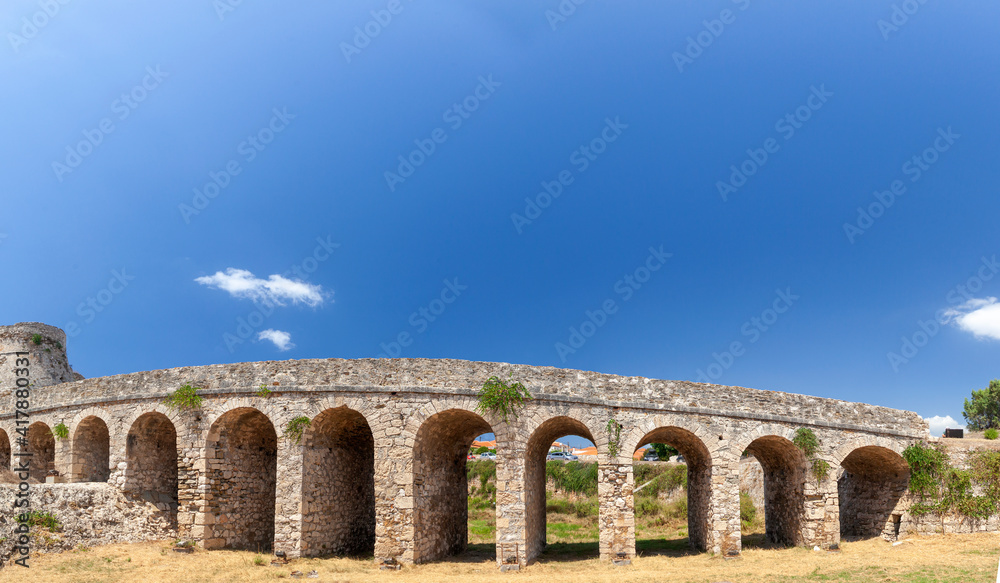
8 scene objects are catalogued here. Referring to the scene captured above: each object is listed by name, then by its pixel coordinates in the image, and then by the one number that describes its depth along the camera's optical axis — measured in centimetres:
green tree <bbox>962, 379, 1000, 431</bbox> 4384
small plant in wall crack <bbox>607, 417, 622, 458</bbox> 1716
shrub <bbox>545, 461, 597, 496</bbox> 3048
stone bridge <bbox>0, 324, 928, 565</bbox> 1691
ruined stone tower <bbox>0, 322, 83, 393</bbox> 2889
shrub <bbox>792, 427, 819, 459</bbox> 1844
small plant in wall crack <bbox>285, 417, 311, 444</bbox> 1727
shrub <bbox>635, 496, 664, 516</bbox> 2847
